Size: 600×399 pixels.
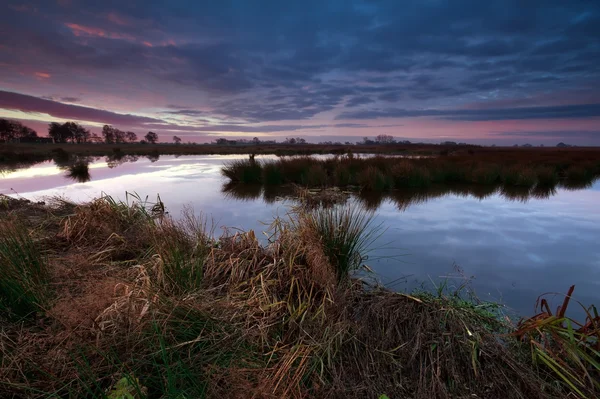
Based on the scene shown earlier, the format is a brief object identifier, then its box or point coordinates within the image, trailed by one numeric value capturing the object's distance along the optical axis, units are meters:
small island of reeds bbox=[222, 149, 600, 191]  12.66
